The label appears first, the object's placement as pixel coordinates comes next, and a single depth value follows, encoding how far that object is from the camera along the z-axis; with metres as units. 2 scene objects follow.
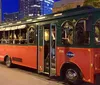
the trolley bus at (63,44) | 4.70
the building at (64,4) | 23.26
